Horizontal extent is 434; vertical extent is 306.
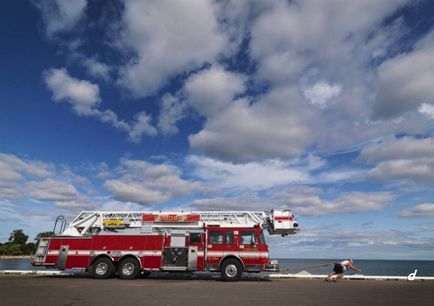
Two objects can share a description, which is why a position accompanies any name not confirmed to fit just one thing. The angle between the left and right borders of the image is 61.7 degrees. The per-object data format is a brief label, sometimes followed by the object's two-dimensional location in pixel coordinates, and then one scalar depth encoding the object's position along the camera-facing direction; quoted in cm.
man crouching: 1863
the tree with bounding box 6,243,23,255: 11926
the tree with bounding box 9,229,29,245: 13112
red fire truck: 1792
